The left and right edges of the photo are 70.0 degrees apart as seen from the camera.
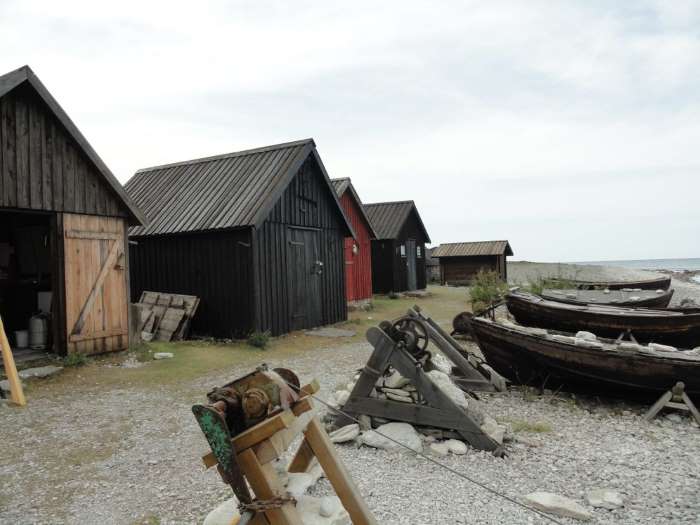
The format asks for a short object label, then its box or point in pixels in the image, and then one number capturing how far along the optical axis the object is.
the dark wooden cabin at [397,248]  26.70
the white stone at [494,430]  5.73
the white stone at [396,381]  6.46
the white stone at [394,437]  5.70
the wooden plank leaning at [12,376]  7.52
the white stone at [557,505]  4.18
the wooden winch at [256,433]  2.80
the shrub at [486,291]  15.79
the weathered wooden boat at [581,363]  7.11
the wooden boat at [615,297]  14.16
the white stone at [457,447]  5.57
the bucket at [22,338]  11.12
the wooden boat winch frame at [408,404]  5.72
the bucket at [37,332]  11.18
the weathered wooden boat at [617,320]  10.17
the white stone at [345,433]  5.88
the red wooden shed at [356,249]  21.64
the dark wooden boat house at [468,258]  35.12
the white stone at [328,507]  3.95
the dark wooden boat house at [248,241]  13.16
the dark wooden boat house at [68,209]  9.25
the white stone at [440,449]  5.56
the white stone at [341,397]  6.69
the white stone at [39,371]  8.90
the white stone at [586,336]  8.85
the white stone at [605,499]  4.39
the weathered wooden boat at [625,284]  19.73
